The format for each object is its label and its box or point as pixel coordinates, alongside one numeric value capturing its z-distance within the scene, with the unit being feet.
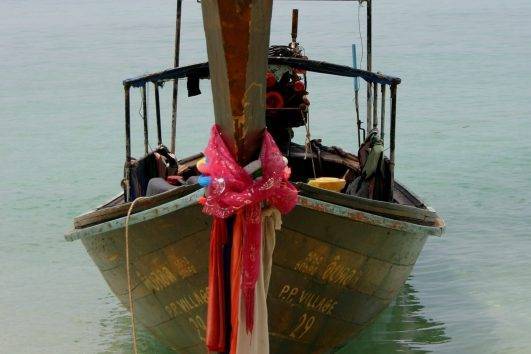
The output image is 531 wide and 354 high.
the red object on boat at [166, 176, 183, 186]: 39.75
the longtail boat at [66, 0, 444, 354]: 23.71
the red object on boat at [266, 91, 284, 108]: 44.38
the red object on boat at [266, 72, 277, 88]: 43.12
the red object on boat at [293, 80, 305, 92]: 44.63
